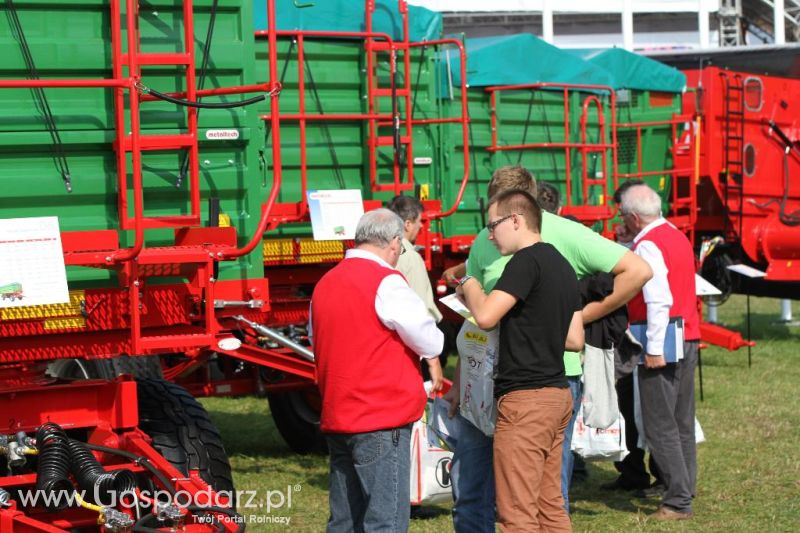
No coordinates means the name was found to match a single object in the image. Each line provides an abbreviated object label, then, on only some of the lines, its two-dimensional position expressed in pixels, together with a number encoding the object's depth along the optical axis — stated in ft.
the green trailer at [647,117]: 76.42
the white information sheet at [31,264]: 25.78
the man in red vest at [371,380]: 25.33
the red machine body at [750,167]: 76.94
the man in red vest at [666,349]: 35.50
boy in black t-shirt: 25.83
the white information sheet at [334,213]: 40.88
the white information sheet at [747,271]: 72.47
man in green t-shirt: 28.25
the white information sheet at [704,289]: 57.67
